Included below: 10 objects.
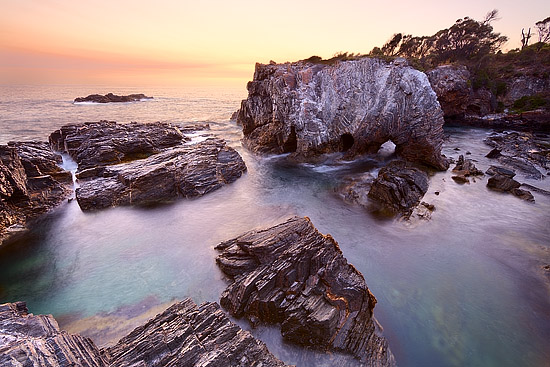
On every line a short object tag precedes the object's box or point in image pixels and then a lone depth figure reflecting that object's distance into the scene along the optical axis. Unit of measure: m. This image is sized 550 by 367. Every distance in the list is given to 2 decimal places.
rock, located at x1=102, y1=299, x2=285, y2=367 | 6.62
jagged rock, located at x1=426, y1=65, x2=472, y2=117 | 41.91
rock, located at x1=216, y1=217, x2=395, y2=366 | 8.51
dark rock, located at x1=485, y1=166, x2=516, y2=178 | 22.08
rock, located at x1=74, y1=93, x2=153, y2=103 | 72.44
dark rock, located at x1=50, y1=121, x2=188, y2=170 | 24.45
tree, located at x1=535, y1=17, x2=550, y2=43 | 55.09
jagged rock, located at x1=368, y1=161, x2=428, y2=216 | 18.22
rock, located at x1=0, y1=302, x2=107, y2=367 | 5.01
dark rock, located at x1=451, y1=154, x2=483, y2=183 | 22.43
